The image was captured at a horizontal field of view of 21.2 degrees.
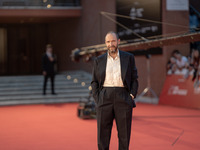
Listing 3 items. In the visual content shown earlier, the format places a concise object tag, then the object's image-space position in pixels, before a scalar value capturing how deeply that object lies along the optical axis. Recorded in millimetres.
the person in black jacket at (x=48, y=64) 18173
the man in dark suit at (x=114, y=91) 5297
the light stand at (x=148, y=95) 16856
